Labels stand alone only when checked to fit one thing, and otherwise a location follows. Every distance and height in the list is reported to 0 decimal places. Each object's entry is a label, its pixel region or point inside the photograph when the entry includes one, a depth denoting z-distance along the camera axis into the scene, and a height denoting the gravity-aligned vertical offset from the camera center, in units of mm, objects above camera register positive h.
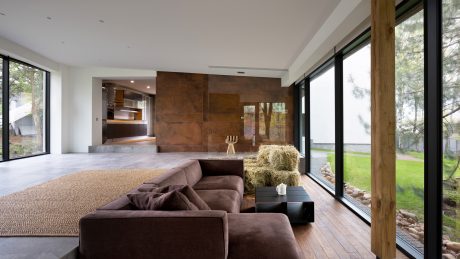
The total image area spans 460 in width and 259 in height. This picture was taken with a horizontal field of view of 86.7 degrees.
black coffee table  3027 -1004
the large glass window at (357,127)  3498 -5
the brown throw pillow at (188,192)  1939 -532
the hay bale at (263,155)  5078 -595
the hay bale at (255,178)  4387 -922
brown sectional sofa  1494 -683
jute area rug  2572 -1046
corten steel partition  8570 +563
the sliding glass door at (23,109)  6848 +582
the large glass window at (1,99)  6723 +803
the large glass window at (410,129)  2336 -26
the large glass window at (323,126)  4837 +16
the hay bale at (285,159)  4461 -591
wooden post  2244 +70
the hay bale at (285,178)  4266 -895
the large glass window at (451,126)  1890 +3
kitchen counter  11012 +308
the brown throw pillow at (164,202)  1666 -524
